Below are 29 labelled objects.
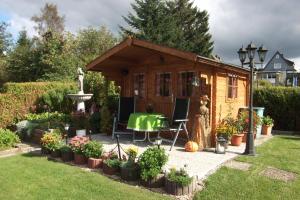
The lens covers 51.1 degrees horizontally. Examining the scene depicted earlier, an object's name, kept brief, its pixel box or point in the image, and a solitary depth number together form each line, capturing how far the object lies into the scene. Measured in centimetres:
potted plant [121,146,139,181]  578
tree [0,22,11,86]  3398
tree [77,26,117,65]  3180
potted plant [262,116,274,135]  1120
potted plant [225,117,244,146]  856
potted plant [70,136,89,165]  699
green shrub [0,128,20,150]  876
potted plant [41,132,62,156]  767
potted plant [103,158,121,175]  616
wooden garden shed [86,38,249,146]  848
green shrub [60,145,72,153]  730
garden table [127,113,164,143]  848
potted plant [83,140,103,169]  674
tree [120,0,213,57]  2864
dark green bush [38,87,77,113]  1490
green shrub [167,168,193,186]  509
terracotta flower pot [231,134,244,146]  862
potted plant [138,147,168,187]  542
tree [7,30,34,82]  2670
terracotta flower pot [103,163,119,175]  617
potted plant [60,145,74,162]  728
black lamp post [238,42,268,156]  750
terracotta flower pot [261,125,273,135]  1119
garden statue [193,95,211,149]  797
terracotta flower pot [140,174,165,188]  546
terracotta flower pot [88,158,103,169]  659
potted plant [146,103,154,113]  942
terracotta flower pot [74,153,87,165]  698
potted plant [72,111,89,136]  1079
